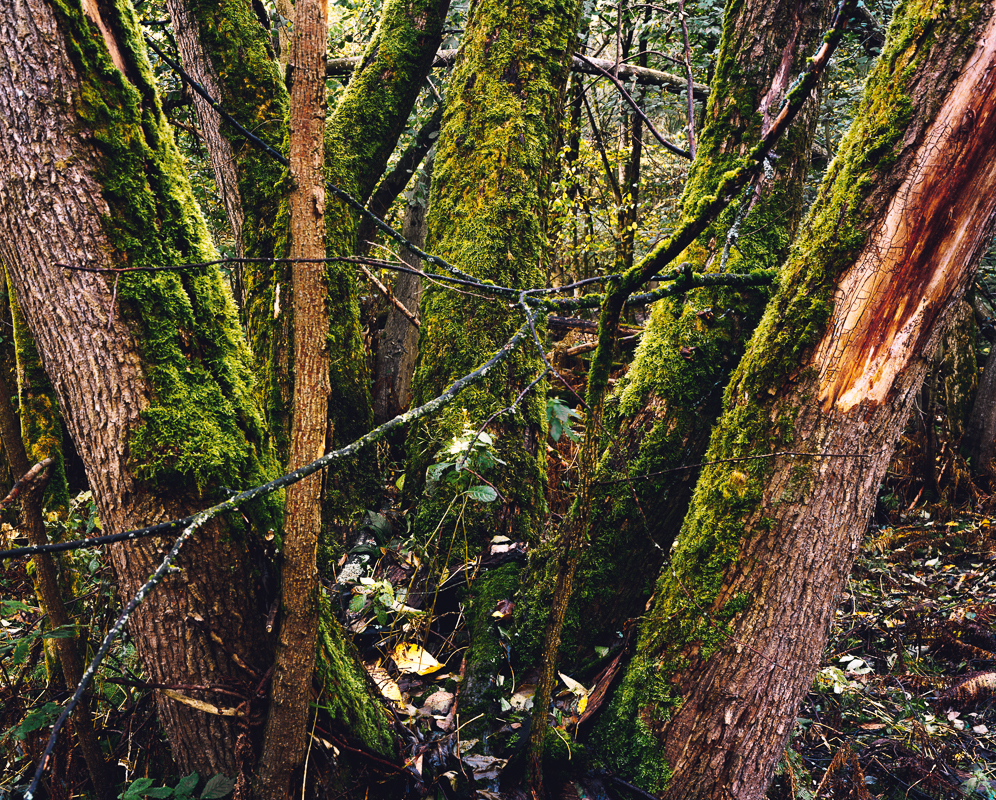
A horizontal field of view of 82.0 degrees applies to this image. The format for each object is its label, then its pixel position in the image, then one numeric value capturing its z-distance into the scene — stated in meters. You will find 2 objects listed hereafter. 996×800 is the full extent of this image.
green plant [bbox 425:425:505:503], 2.31
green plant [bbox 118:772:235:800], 1.62
